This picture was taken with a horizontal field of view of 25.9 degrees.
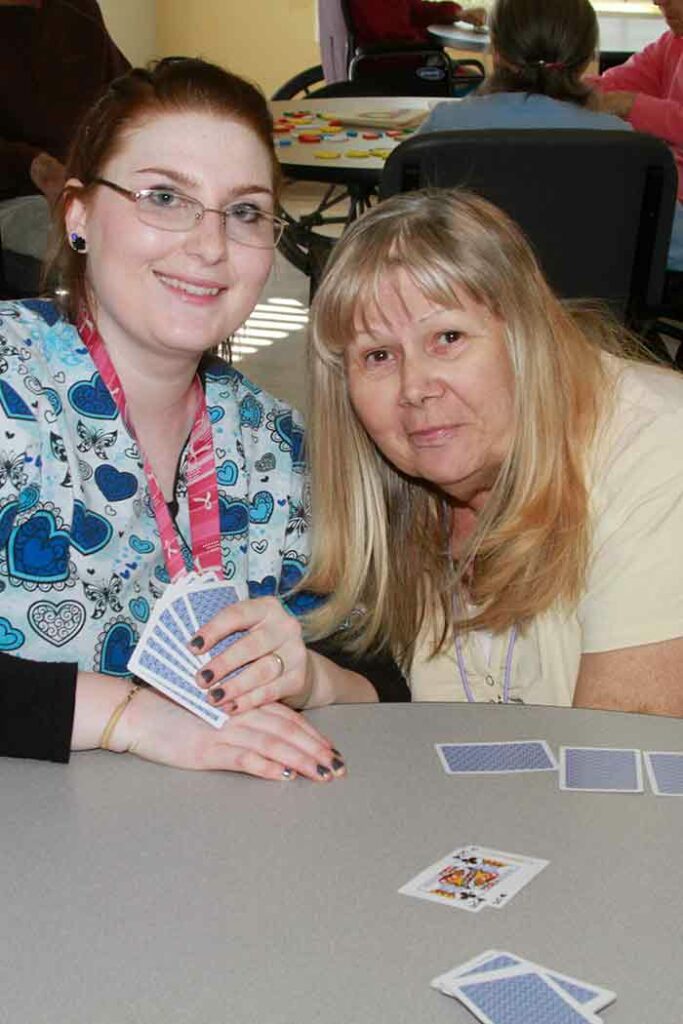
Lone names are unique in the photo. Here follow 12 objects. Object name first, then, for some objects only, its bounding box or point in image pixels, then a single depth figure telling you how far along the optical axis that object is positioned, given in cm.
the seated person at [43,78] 468
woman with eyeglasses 173
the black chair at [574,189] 335
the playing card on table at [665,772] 136
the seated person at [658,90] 468
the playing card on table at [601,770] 137
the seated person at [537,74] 394
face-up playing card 117
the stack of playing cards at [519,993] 101
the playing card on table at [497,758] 140
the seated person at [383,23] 786
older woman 173
